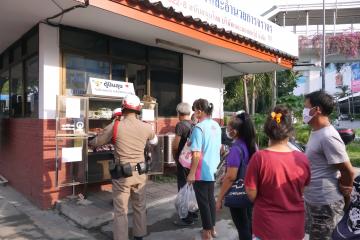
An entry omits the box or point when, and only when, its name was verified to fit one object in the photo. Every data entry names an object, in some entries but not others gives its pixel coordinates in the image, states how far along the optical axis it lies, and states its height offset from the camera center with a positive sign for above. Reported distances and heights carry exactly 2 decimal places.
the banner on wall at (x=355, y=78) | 35.44 +4.10
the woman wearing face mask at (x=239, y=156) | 3.52 -0.35
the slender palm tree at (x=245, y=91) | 12.88 +0.99
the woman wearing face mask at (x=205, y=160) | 4.33 -0.48
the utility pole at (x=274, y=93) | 14.10 +1.00
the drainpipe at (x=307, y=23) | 23.88 +6.22
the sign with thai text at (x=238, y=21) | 6.95 +2.20
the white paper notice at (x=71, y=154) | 5.81 -0.54
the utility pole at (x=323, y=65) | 16.35 +2.36
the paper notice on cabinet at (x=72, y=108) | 5.82 +0.20
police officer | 4.34 -0.50
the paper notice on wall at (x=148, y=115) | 7.08 +0.10
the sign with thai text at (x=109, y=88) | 6.17 +0.56
